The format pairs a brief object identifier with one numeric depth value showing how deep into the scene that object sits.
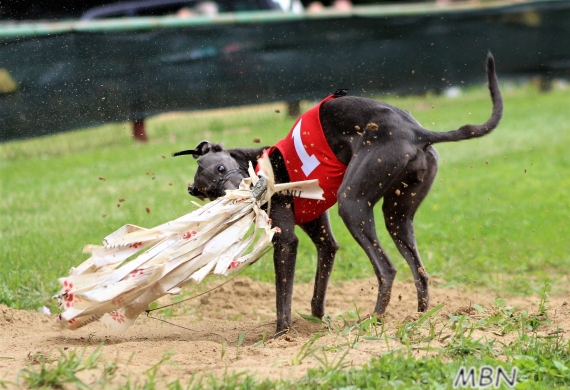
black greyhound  10.67
